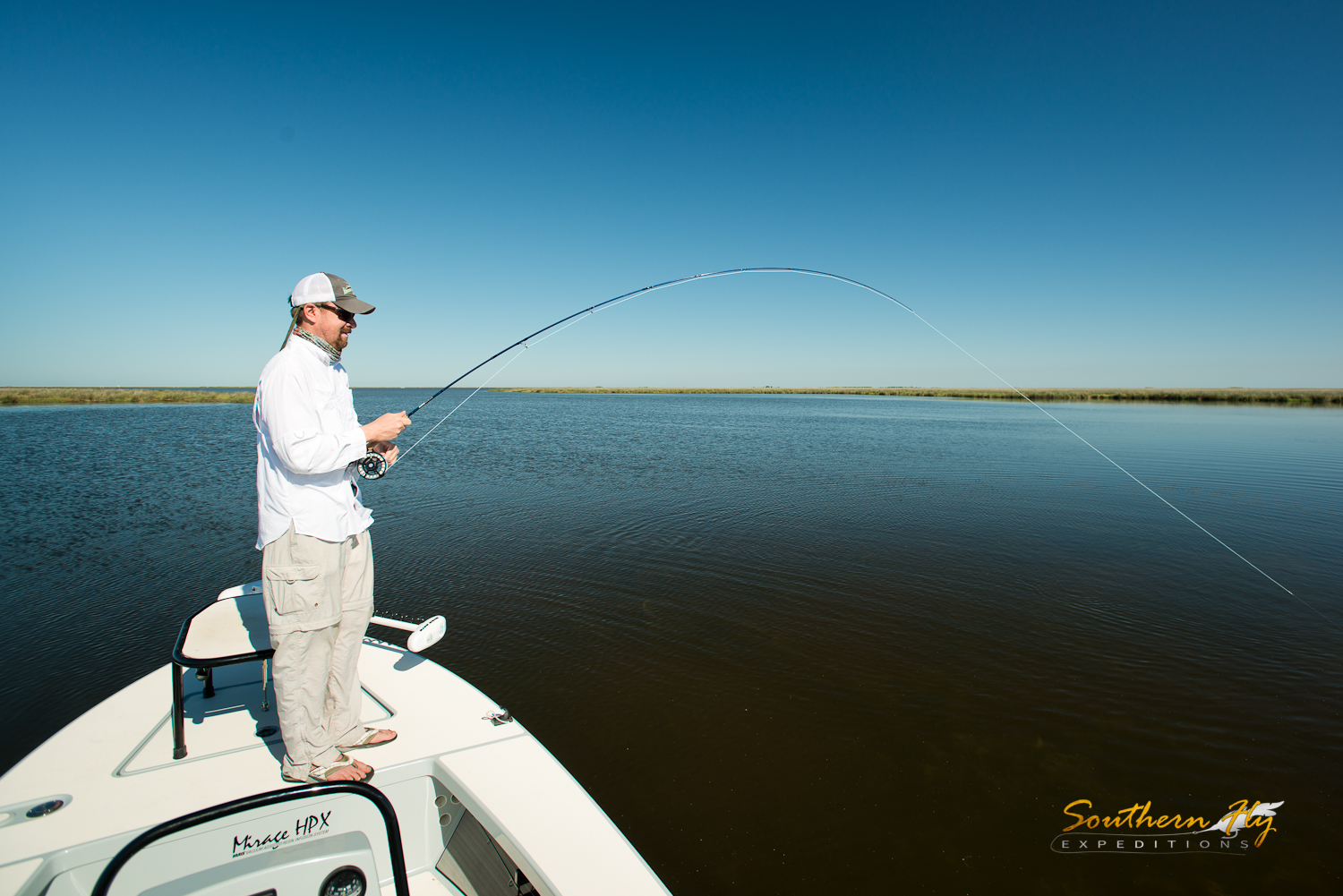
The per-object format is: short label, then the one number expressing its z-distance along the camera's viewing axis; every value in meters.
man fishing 2.62
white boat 2.05
